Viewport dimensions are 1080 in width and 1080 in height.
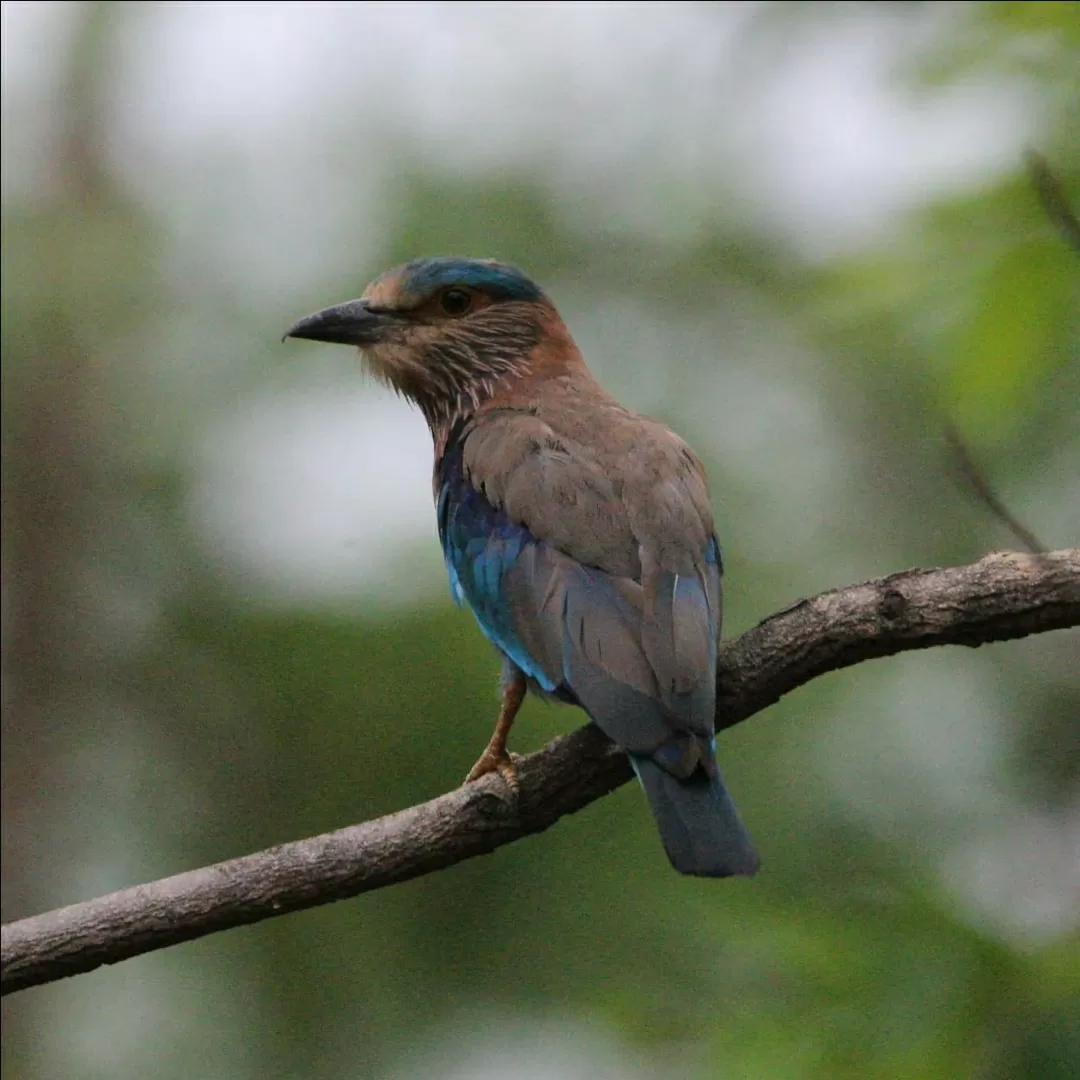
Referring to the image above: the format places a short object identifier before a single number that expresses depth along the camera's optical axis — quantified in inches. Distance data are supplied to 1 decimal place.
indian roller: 286.0
